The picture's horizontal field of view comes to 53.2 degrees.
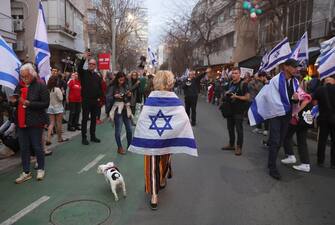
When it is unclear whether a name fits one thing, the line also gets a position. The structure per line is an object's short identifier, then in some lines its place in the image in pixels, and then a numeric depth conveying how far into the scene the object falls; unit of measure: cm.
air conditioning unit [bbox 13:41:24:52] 2480
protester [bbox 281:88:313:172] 601
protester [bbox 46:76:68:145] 845
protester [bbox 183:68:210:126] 1191
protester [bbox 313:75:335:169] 643
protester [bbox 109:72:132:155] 758
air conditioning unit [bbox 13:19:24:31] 2483
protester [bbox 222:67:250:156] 747
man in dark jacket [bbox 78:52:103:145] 849
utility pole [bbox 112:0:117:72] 2396
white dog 483
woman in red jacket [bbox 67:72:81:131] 1060
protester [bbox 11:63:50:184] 545
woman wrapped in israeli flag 455
